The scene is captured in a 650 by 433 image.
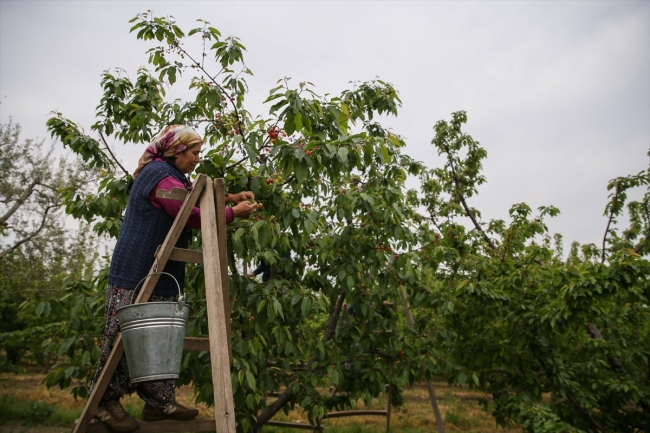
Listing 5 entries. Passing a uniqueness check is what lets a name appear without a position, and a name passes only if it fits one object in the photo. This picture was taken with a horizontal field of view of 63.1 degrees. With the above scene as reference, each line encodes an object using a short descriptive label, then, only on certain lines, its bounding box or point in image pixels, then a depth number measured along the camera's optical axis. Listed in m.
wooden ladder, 2.26
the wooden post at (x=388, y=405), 6.77
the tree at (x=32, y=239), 15.62
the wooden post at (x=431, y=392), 6.05
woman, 2.61
